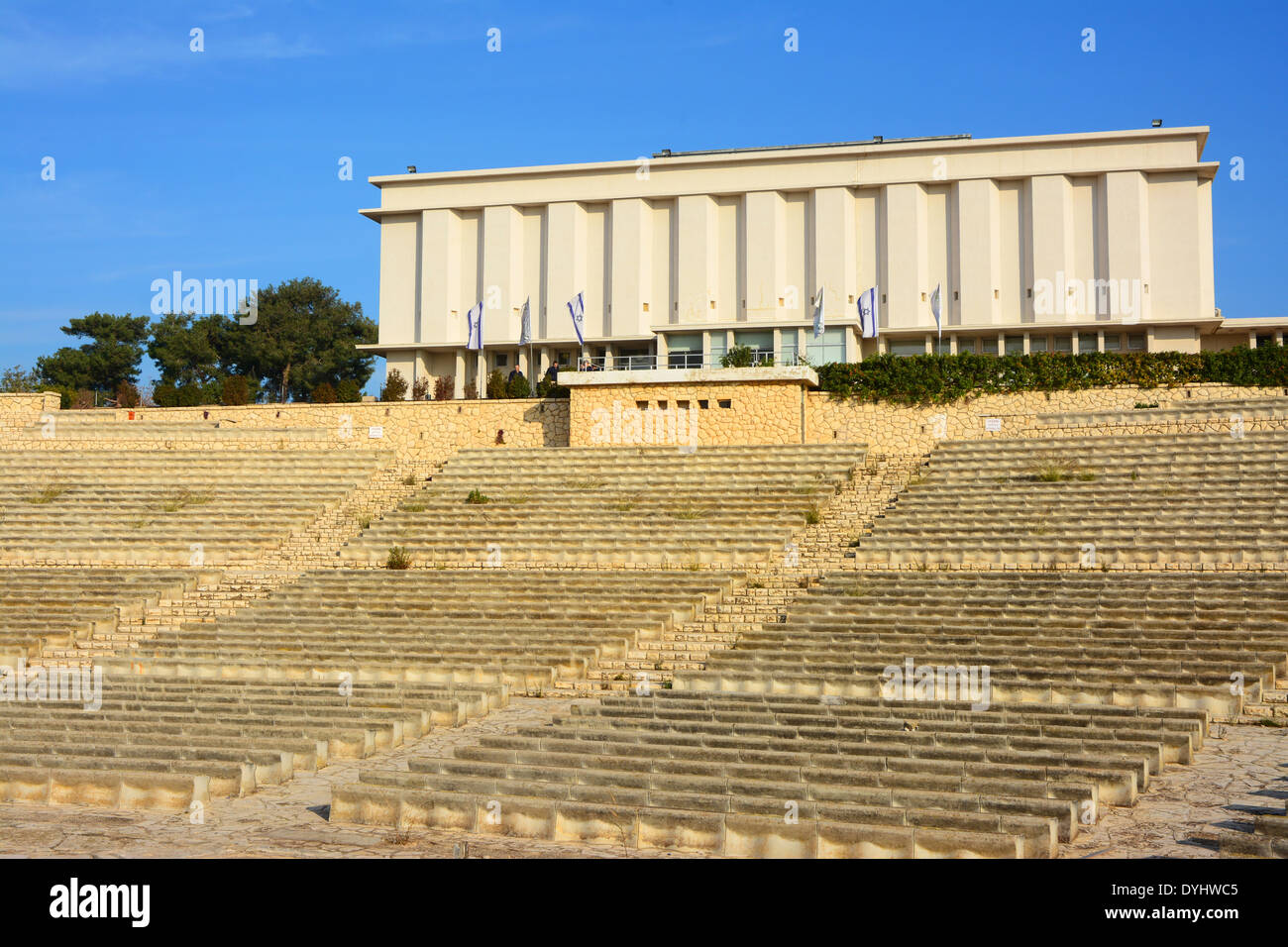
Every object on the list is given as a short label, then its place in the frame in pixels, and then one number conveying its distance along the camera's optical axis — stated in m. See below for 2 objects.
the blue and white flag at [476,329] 43.25
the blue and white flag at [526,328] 43.44
